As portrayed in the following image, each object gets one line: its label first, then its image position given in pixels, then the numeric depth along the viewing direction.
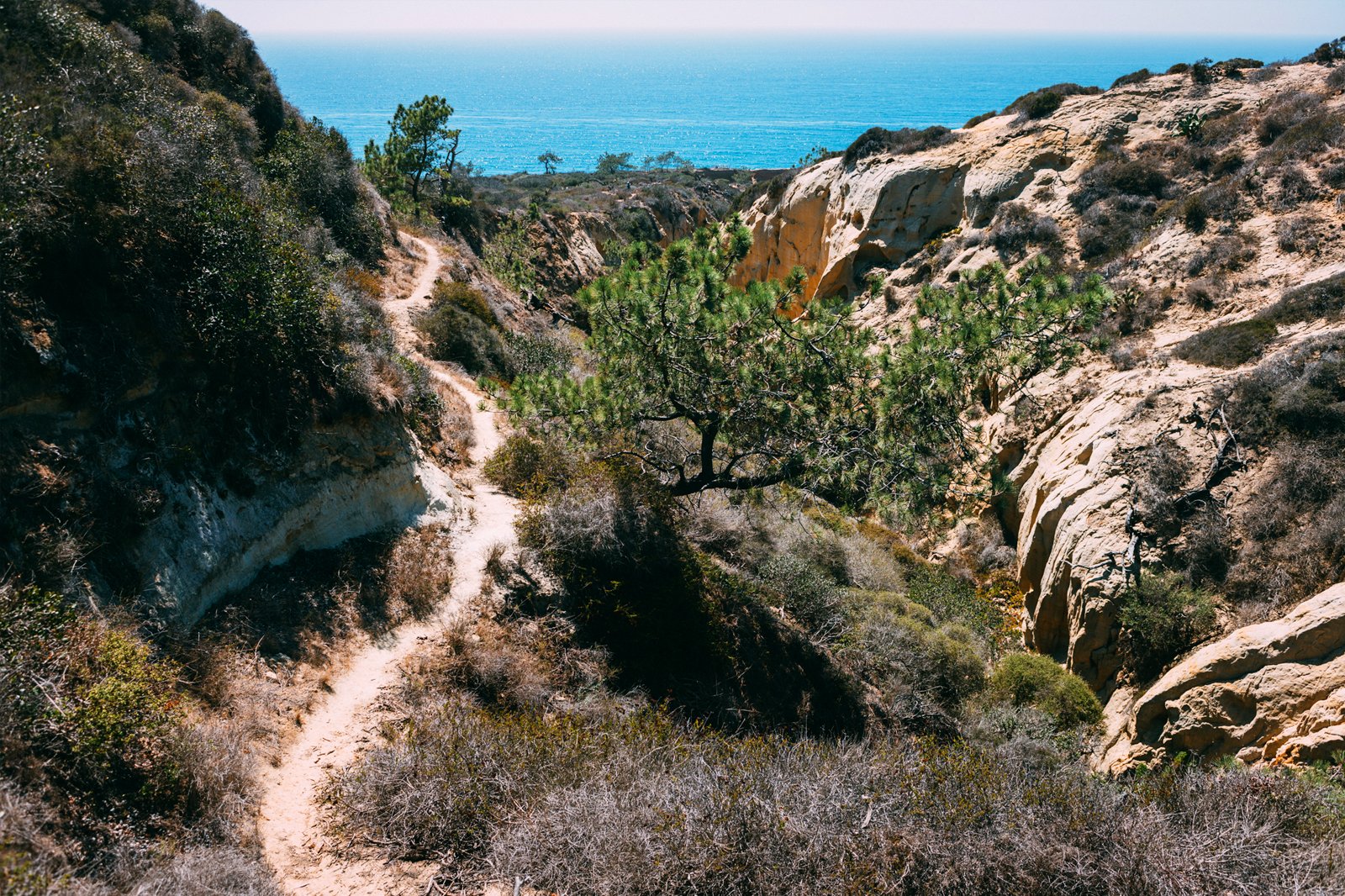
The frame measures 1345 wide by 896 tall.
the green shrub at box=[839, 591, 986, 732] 10.59
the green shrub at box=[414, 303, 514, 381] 18.39
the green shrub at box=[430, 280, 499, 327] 21.36
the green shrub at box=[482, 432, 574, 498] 12.23
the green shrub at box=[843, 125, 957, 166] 26.20
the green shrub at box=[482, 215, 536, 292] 36.06
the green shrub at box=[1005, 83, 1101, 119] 24.34
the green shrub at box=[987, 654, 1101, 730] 9.93
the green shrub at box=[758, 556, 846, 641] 11.88
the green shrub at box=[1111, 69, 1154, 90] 24.06
